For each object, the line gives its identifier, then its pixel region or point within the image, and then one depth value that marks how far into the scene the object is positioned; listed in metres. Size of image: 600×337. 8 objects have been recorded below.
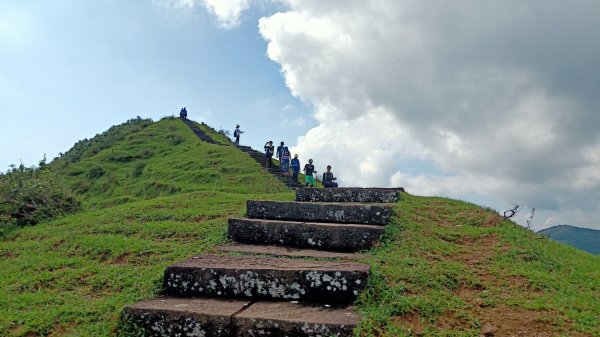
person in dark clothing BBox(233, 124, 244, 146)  30.72
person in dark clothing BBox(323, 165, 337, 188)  17.16
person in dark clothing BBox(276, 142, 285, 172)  23.59
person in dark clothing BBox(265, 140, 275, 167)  22.53
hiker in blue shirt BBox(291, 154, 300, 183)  20.05
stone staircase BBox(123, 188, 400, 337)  3.83
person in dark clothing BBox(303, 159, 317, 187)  18.09
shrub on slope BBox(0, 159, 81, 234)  9.62
